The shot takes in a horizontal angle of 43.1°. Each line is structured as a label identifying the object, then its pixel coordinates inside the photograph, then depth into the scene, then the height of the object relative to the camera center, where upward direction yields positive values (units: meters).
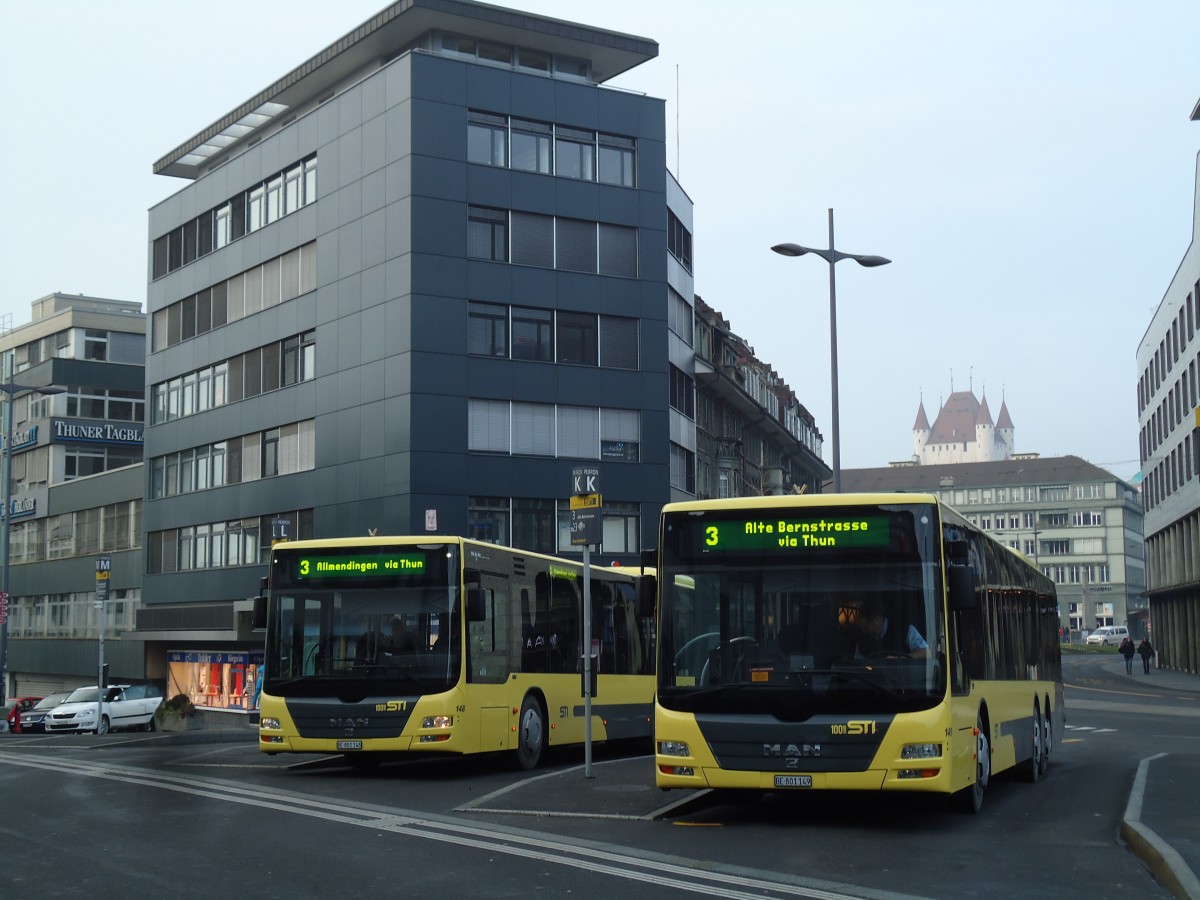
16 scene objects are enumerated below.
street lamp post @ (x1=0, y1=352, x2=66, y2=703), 50.25 +4.27
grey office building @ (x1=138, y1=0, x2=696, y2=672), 44.75 +10.28
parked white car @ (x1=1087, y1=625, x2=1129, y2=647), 122.59 -0.99
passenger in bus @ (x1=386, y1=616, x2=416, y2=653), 17.03 -0.11
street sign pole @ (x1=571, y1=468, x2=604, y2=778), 16.70 +1.19
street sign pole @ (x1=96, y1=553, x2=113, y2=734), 34.47 +1.16
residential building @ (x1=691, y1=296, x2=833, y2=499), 57.94 +9.23
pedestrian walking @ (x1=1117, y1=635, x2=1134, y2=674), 70.62 -1.27
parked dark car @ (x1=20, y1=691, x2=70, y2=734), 43.88 -2.29
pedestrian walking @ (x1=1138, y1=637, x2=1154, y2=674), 70.62 -1.41
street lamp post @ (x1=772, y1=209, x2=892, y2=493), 28.16 +6.54
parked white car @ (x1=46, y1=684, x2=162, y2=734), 42.06 -2.09
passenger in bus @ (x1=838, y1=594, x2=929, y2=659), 12.18 -0.07
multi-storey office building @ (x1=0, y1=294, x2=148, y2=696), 65.75 +7.49
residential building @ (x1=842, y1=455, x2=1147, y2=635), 159.88 +10.82
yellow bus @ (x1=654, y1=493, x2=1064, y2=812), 12.01 -0.16
